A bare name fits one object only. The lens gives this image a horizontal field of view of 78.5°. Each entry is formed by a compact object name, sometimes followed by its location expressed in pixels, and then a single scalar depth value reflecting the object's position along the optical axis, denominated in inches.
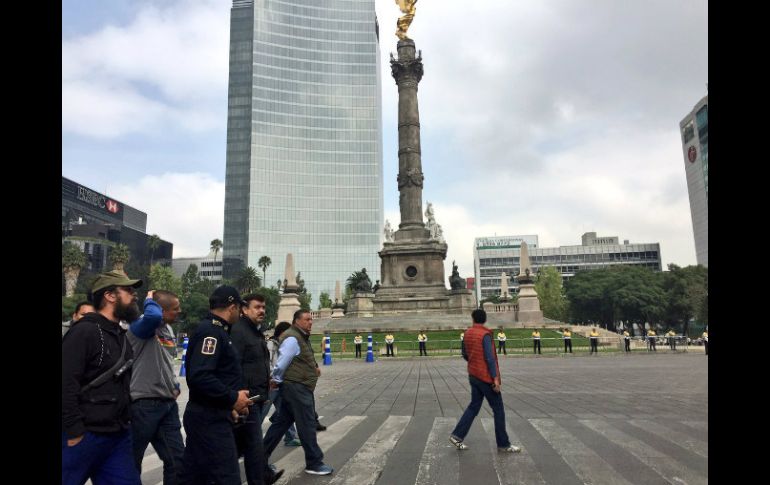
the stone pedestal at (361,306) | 1649.9
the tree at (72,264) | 2615.7
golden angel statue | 1856.5
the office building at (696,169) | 4677.7
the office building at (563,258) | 4990.2
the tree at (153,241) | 4076.0
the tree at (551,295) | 2920.8
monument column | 1724.9
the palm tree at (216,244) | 4365.2
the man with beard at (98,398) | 125.9
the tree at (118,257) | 2802.7
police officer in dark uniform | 153.9
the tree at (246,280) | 3469.5
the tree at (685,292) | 2492.6
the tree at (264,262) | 3966.5
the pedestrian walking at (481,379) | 249.9
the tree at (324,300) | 4132.1
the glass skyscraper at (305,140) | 4493.1
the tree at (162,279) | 3041.3
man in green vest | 222.7
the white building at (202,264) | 5305.1
